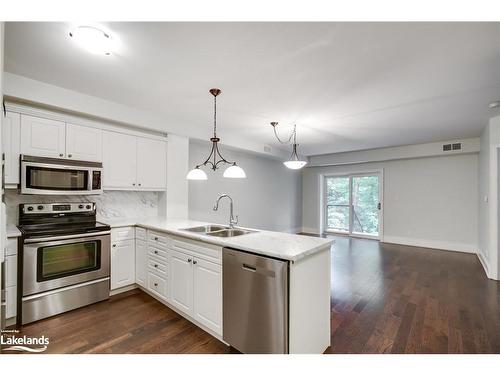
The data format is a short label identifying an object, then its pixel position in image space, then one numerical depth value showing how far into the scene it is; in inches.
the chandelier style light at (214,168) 100.7
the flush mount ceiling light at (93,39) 64.6
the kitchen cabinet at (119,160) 119.6
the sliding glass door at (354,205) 258.5
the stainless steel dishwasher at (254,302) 62.7
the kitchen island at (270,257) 64.9
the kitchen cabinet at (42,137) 96.5
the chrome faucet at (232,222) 107.2
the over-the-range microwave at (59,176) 94.3
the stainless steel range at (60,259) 90.7
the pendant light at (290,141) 129.4
